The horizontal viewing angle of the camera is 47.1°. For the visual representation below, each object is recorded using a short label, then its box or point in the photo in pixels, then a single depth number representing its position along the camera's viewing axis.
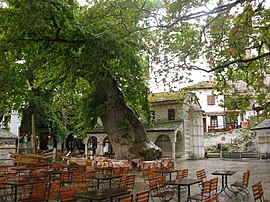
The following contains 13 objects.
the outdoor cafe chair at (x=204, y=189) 8.17
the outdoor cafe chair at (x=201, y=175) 11.66
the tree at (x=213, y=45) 10.58
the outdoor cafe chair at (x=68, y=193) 7.01
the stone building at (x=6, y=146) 22.30
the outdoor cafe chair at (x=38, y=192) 7.69
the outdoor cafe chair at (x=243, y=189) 10.17
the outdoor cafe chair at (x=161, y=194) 8.75
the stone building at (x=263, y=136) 30.68
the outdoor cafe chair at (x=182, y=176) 11.70
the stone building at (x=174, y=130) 32.22
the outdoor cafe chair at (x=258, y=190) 7.28
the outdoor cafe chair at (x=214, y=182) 9.07
